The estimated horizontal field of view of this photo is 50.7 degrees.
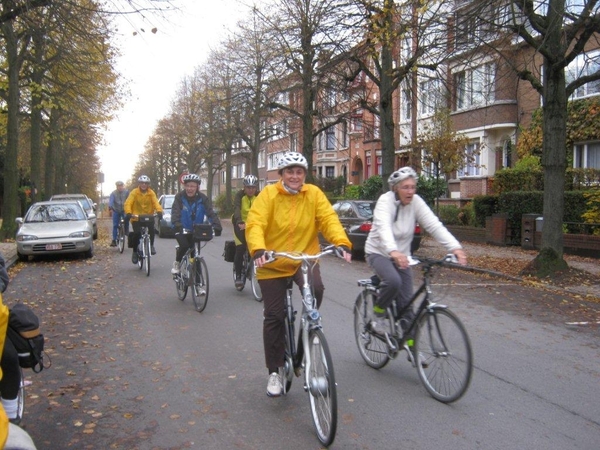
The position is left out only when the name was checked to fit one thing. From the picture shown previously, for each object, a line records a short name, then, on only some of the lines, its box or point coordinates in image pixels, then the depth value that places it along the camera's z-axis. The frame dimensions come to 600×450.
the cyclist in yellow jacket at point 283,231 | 4.84
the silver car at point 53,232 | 15.48
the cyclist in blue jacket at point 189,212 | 9.60
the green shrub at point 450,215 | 25.53
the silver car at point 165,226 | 24.58
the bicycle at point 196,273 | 9.03
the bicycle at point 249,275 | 9.87
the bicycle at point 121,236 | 17.80
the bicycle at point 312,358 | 4.05
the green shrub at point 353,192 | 33.41
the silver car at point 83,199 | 24.94
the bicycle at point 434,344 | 4.85
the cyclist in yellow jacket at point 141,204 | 13.30
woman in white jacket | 5.36
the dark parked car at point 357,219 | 16.05
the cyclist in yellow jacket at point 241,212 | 9.86
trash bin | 17.91
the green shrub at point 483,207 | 22.20
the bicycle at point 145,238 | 12.97
